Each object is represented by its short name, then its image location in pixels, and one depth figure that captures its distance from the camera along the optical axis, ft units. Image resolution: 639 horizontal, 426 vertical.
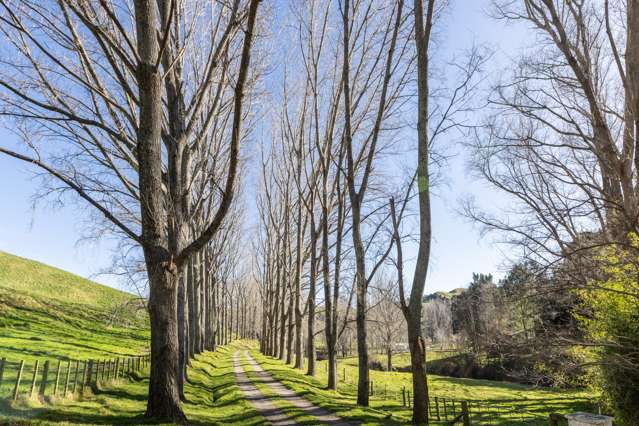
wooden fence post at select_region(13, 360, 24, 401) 28.53
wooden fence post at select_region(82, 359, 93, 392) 37.45
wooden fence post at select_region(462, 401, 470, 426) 33.78
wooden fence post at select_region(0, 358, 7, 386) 29.44
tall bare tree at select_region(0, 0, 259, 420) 24.91
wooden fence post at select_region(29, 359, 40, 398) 30.11
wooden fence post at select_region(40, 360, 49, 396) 31.65
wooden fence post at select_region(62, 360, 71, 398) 33.58
